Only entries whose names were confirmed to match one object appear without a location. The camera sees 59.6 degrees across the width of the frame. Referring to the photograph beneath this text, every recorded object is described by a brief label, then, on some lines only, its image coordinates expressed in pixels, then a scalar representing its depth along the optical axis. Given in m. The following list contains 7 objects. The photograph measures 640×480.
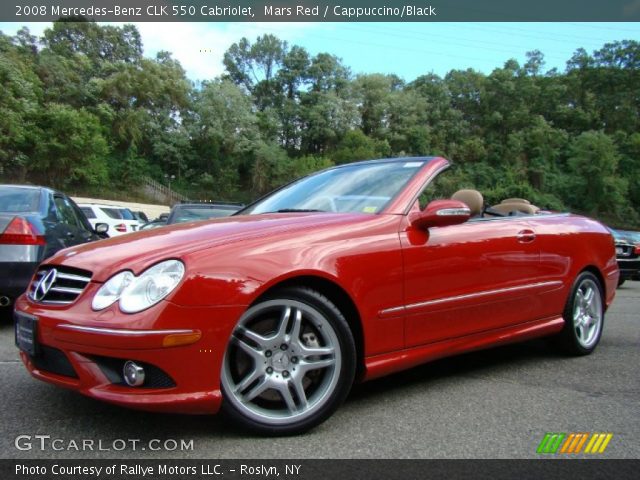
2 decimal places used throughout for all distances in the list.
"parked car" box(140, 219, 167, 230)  11.93
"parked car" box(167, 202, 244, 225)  9.52
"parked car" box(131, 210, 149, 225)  24.19
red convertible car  2.37
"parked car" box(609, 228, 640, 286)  11.54
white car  17.30
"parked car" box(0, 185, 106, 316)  4.84
